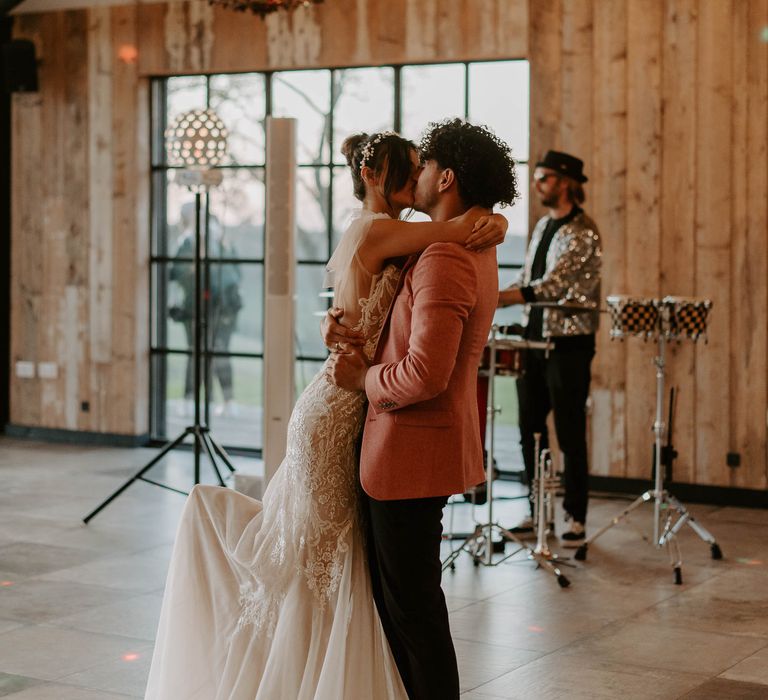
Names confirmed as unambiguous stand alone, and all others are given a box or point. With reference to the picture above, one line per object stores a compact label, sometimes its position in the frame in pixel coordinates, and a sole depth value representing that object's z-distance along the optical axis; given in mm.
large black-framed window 7984
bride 2922
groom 2697
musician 5785
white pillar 6027
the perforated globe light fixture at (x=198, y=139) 6676
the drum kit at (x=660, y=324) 5480
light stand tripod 6512
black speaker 9195
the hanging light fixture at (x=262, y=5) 5949
